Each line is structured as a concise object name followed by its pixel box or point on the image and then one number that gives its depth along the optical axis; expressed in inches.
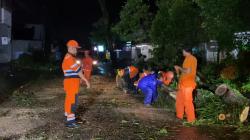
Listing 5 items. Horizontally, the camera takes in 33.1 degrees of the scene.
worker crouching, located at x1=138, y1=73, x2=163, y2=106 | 493.4
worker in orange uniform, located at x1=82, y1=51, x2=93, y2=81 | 751.1
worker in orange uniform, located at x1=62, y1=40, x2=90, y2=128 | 366.6
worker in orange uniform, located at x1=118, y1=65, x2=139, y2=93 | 599.8
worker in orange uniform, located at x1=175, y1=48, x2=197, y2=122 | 382.9
